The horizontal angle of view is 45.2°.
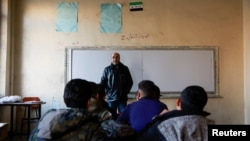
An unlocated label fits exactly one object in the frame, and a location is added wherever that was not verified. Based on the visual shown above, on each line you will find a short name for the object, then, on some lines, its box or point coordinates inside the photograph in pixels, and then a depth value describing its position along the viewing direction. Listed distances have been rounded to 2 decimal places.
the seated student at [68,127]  1.43
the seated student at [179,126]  1.51
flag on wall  5.93
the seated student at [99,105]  2.19
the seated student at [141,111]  2.30
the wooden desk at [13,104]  5.10
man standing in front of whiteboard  5.36
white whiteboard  5.87
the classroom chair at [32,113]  5.71
